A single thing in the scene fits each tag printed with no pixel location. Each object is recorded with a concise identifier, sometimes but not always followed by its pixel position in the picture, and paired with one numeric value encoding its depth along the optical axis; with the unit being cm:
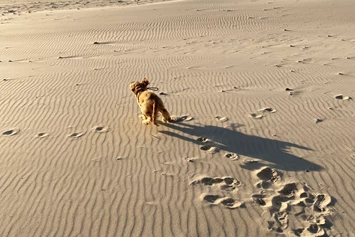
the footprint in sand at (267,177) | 542
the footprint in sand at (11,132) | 727
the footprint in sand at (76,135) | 708
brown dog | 686
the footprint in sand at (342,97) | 842
